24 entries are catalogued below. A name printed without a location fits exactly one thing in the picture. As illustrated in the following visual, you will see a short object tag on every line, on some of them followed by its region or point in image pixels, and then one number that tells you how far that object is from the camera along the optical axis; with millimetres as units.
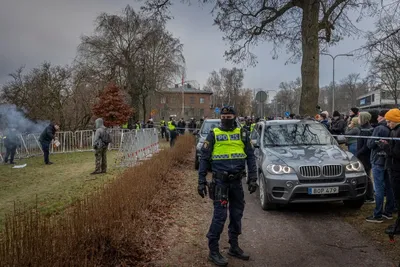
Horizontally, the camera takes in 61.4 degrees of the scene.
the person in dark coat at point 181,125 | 30256
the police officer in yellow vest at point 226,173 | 4508
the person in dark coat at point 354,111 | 9500
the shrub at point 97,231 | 3115
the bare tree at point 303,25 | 12531
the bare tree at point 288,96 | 94062
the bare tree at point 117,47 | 33250
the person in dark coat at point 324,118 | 12600
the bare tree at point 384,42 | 8062
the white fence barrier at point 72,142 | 16156
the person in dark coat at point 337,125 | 10297
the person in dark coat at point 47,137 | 15617
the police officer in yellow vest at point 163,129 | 31680
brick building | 89250
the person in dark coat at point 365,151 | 7117
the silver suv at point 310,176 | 6184
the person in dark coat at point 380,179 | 5766
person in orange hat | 4992
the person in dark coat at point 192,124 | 31297
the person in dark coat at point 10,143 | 15727
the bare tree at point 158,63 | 35294
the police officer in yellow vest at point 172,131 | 19750
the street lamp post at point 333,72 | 42219
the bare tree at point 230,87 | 71750
